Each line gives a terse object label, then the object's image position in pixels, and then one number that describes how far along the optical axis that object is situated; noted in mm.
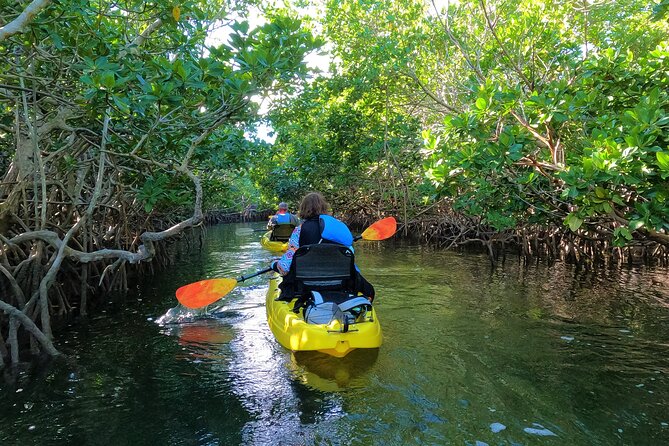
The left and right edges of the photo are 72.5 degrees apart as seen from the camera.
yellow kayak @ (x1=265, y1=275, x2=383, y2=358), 3512
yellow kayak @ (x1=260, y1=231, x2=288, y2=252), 9712
